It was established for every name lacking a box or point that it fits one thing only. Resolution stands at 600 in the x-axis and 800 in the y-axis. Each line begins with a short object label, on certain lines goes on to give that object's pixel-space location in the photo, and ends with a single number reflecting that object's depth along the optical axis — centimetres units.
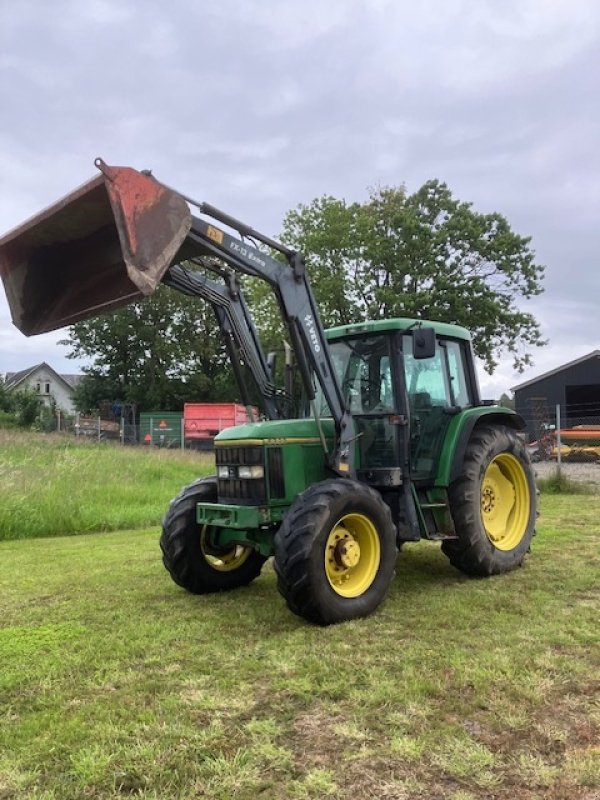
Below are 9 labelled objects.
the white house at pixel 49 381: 7239
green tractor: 463
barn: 3300
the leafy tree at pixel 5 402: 4078
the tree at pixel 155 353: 4600
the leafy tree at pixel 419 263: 3325
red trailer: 3133
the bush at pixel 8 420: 3519
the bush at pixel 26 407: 3769
